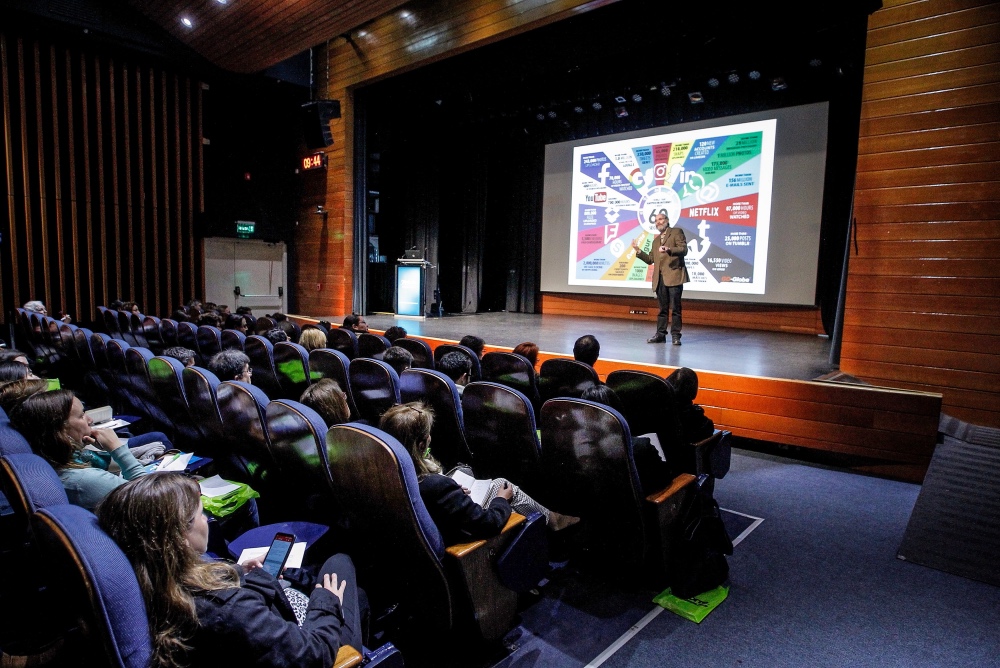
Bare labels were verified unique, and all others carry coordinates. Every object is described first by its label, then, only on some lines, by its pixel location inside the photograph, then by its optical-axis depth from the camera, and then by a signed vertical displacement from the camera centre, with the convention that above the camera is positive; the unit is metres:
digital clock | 9.80 +2.01
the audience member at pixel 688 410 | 2.78 -0.60
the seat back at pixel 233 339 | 4.46 -0.52
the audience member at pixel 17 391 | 2.22 -0.49
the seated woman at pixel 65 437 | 1.78 -0.55
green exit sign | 10.29 +0.84
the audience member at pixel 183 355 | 3.34 -0.49
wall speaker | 8.88 +2.46
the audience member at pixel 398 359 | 3.32 -0.47
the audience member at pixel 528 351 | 3.73 -0.45
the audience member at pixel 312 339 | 4.27 -0.47
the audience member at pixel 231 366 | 3.23 -0.52
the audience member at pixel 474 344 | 4.03 -0.44
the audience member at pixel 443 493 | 1.68 -0.64
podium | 9.81 -0.14
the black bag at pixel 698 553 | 2.22 -1.05
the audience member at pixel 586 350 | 3.58 -0.41
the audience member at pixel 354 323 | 5.24 -0.42
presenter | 6.09 +0.21
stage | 3.75 -0.78
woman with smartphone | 1.07 -0.63
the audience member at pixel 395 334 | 4.49 -0.43
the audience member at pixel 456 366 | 3.24 -0.49
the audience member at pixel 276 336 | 4.57 -0.49
